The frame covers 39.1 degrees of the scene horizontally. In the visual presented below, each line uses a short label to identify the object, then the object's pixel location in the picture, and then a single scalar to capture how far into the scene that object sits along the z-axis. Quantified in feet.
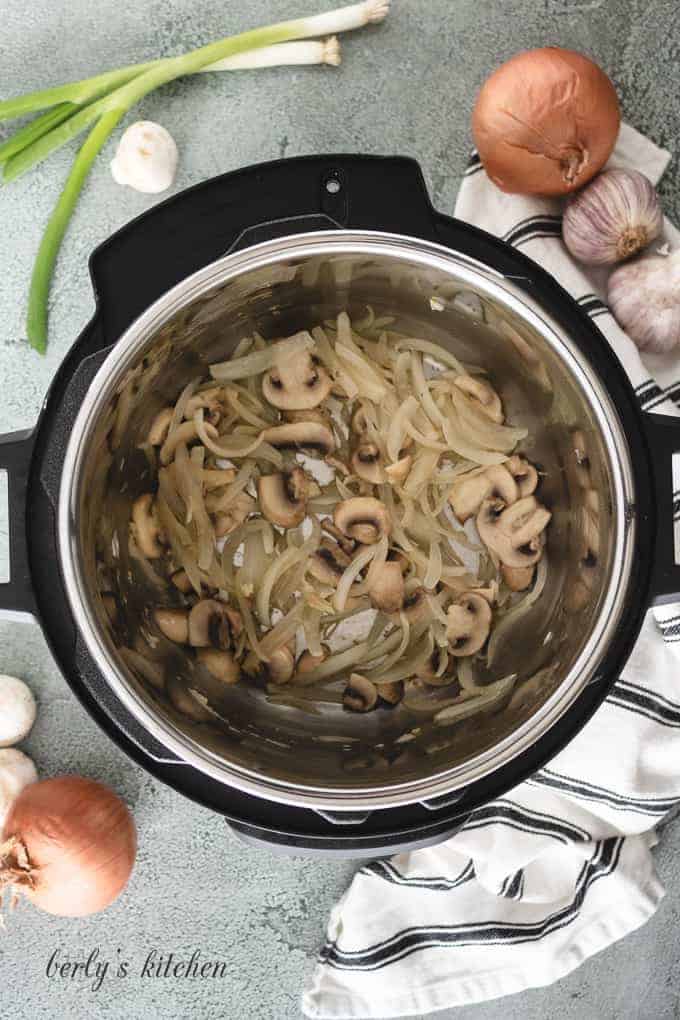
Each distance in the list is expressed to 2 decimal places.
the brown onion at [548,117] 4.16
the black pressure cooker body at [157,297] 3.42
